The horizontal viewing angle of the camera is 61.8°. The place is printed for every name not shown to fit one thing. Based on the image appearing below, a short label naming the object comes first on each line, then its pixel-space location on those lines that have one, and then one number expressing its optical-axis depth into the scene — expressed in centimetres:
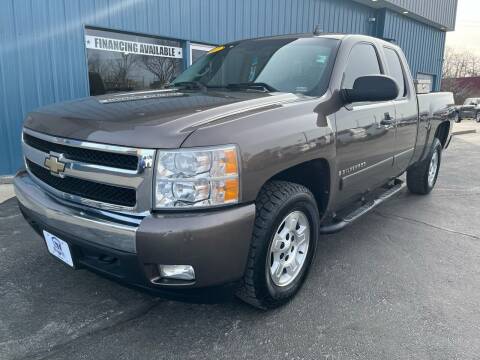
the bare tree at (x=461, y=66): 5587
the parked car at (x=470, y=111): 2455
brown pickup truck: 196
